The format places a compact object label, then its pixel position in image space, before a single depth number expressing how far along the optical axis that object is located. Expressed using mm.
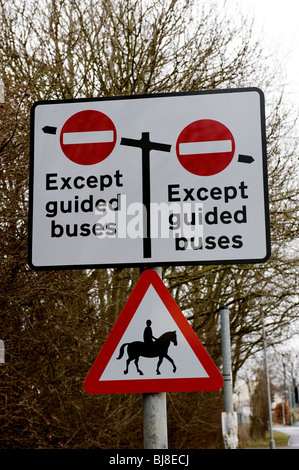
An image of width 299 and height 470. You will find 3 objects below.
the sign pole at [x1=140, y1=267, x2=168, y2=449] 4707
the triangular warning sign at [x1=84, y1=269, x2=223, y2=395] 4926
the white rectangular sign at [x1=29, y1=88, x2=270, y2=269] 5156
